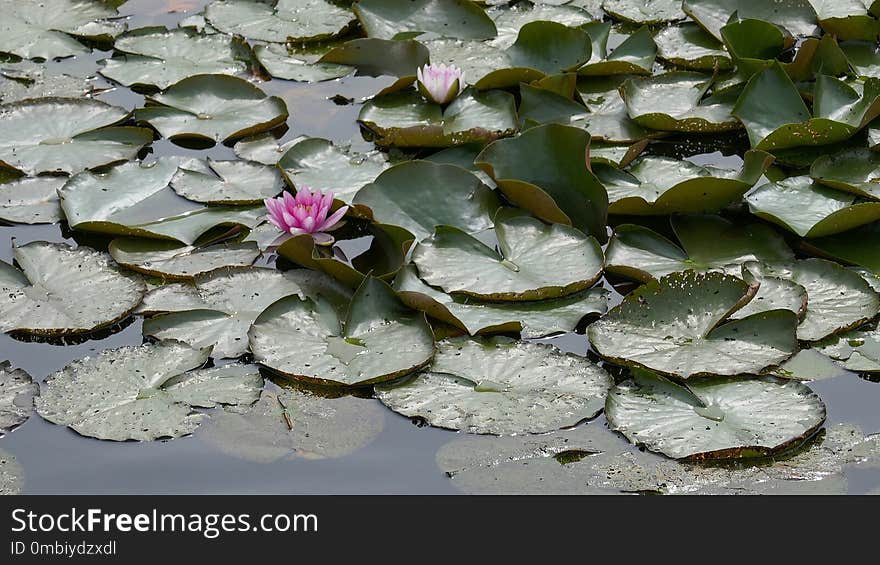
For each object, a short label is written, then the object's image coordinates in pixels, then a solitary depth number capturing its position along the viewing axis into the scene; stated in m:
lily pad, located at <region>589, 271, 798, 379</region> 5.28
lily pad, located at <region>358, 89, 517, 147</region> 7.07
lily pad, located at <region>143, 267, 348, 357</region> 5.54
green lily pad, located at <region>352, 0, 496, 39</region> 8.53
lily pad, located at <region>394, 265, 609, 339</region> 5.51
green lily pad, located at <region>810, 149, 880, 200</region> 6.41
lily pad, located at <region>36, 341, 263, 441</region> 5.00
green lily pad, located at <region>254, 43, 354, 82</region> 8.12
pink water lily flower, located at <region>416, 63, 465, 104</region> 7.46
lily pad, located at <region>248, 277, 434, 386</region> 5.26
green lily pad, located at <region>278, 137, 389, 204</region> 6.66
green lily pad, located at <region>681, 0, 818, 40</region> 8.31
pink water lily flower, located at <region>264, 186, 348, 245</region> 6.06
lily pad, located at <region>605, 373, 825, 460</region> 4.82
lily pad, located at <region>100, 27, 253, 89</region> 8.10
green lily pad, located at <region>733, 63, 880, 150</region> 6.84
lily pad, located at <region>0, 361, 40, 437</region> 5.02
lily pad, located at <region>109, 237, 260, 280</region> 5.99
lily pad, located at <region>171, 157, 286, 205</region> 6.62
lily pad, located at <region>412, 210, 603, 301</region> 5.73
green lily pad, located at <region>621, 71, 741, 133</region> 7.17
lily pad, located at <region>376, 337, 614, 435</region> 5.03
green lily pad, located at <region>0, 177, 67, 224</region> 6.52
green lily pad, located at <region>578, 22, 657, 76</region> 7.85
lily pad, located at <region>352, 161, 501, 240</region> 6.29
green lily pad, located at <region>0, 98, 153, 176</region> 7.01
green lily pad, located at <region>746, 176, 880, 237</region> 6.02
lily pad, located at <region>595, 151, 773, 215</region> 6.14
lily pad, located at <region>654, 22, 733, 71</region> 7.97
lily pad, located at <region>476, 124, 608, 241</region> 6.24
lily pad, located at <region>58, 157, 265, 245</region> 6.27
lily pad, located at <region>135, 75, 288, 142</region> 7.39
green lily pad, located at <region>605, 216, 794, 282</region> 5.95
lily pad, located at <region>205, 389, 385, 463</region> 4.90
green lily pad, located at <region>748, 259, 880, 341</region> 5.51
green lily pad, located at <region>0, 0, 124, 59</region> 8.53
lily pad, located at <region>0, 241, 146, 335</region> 5.65
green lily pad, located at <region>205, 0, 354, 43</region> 8.63
